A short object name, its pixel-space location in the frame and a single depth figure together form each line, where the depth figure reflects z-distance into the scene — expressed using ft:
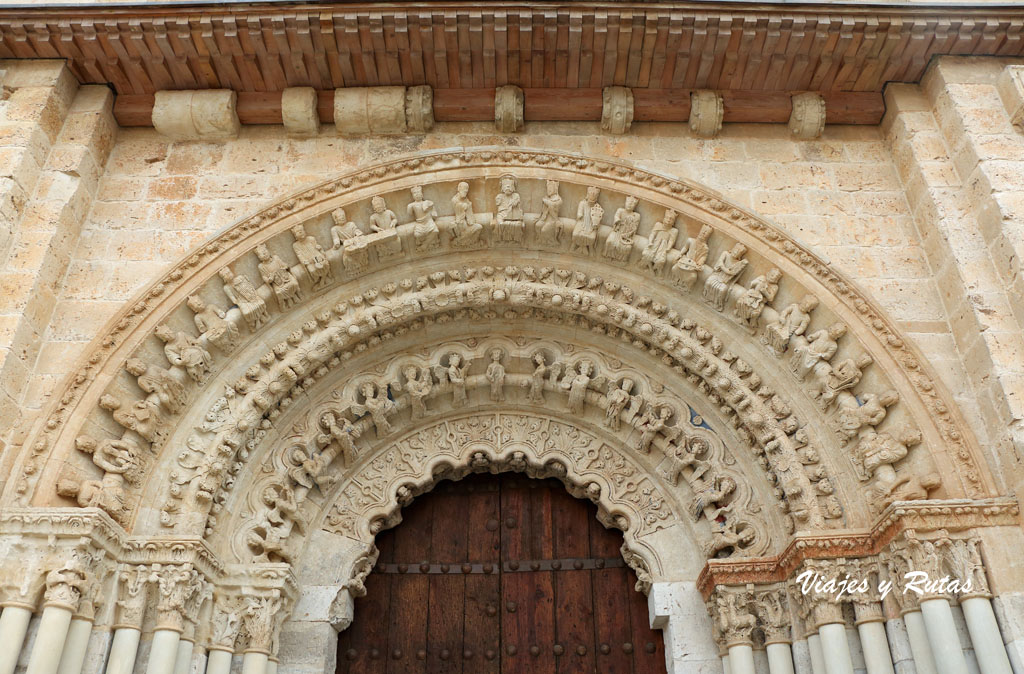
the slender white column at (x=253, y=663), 12.67
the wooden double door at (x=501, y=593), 14.32
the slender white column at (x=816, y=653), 11.96
